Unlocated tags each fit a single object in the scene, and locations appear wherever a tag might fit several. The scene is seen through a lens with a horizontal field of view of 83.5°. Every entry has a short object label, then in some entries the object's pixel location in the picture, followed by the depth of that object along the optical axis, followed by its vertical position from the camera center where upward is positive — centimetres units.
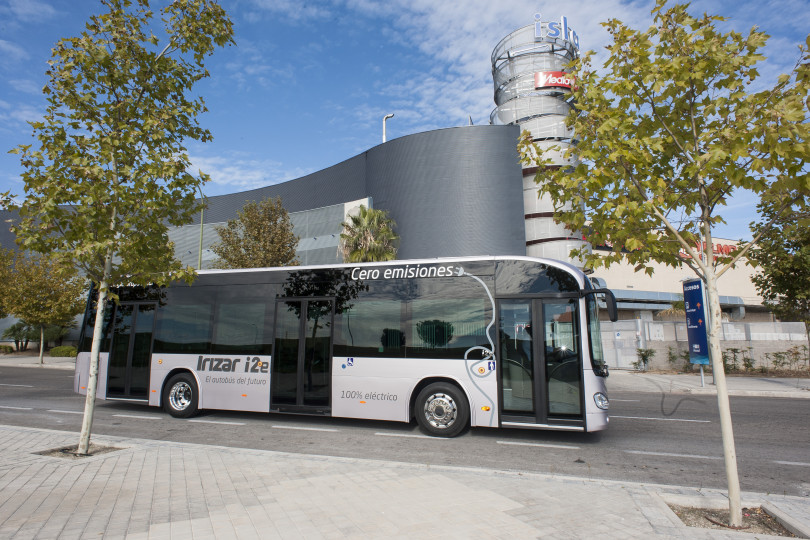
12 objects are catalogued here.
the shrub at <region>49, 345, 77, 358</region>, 3453 -40
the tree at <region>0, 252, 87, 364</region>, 2911 +325
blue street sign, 1586 +88
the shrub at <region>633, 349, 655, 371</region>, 2147 -56
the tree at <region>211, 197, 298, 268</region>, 2542 +590
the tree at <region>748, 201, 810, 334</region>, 1861 +297
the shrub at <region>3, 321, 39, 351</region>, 3756 +108
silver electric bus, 799 +4
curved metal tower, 3572 +2166
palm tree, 2878 +687
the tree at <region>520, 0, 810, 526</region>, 449 +213
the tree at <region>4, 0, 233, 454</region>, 678 +291
